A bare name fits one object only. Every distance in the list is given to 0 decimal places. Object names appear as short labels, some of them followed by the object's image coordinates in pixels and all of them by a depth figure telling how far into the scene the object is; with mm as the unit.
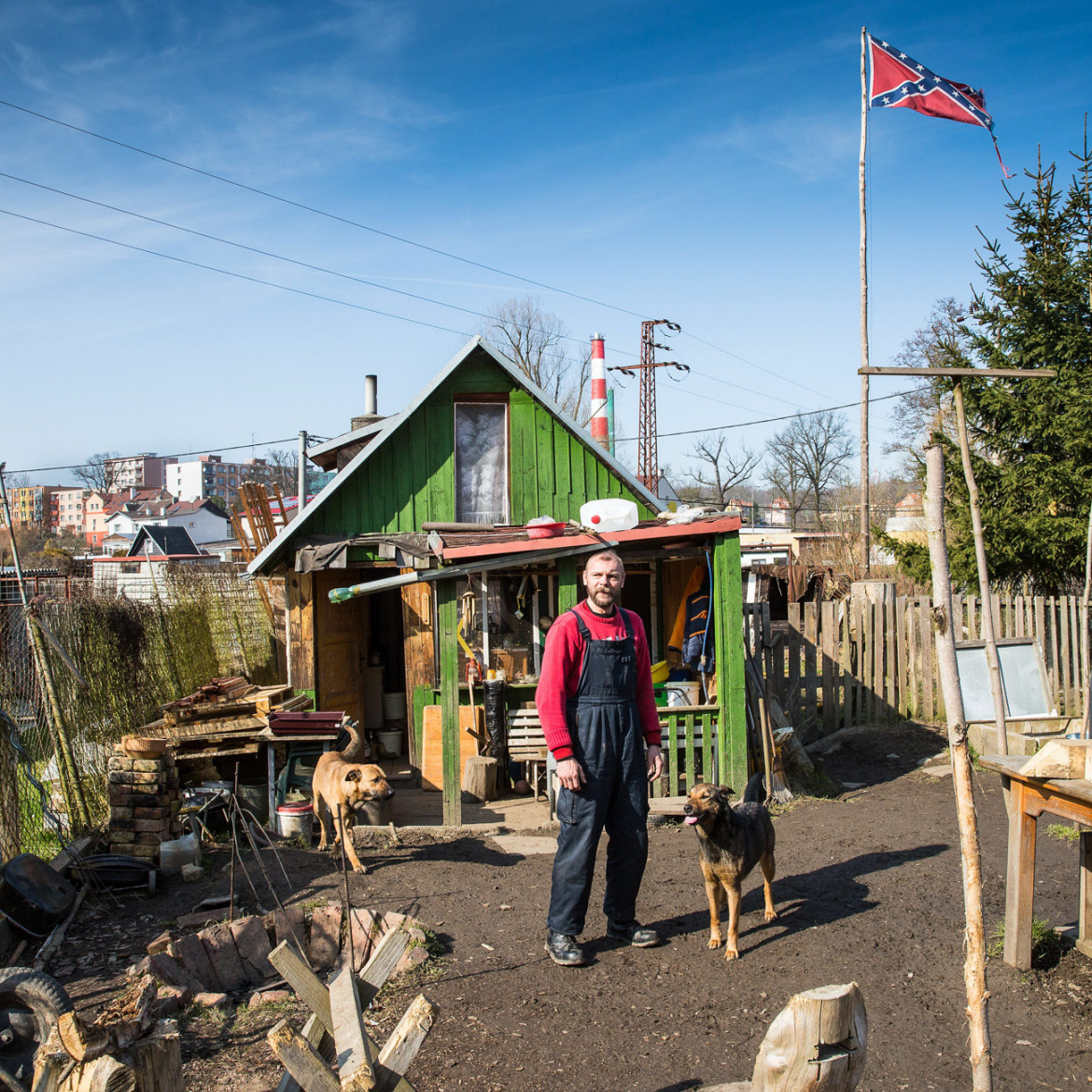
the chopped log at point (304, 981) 2654
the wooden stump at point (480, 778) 9352
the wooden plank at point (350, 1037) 2363
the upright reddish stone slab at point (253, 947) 4930
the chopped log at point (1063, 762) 4047
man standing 4684
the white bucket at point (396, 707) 12703
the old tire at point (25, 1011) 3836
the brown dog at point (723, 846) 4781
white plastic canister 8641
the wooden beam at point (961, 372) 2746
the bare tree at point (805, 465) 55281
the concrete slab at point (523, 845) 7305
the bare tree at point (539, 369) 34188
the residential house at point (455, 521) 10594
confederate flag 13922
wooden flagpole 17859
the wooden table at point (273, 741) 8023
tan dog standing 6371
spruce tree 11102
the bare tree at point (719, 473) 53344
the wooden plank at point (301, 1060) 2332
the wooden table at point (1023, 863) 4348
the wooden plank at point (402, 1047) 2410
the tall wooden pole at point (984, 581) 2867
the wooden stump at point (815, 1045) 1877
